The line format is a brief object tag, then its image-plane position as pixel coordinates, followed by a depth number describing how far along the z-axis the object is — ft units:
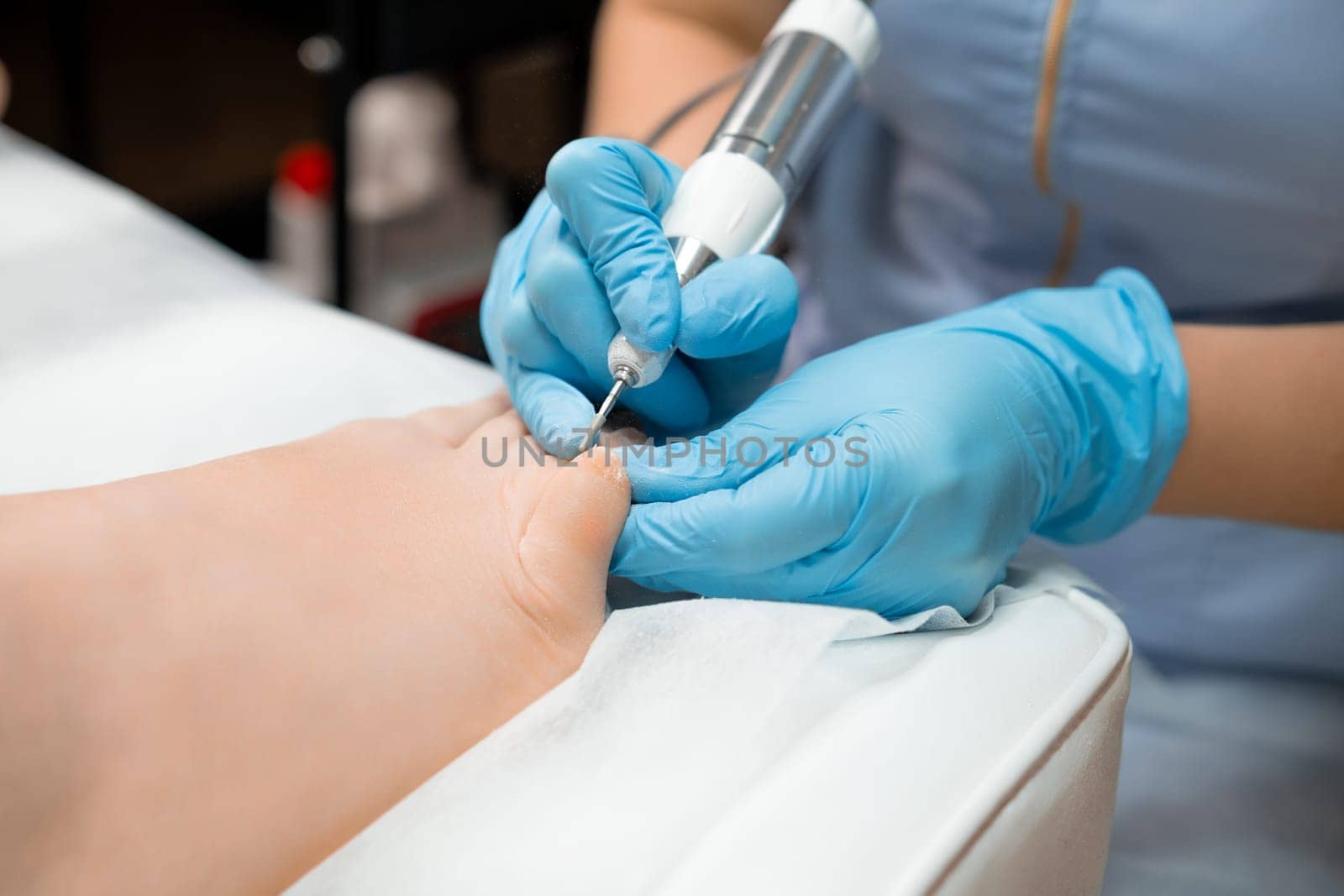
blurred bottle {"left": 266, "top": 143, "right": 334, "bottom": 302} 6.48
